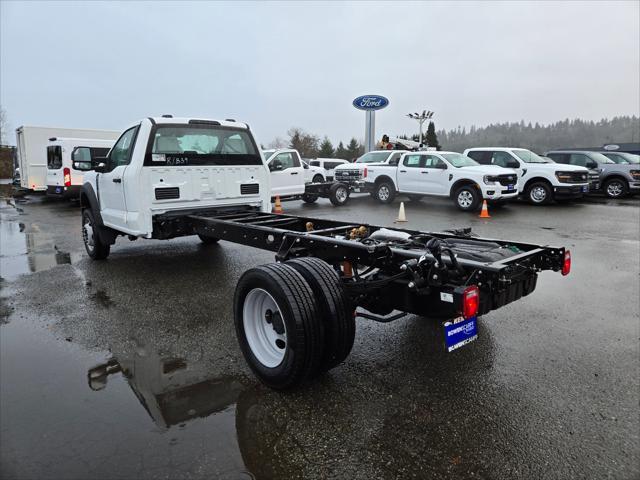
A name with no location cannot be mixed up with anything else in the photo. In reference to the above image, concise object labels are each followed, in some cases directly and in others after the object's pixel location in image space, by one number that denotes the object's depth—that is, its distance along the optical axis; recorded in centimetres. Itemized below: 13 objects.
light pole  3662
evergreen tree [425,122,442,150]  6666
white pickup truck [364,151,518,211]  1423
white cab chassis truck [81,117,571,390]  297
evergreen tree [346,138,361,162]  6757
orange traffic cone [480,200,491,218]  1335
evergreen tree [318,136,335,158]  6406
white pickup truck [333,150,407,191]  1803
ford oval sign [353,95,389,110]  3036
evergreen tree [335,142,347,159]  6882
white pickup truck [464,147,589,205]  1573
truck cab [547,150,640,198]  1883
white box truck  1892
